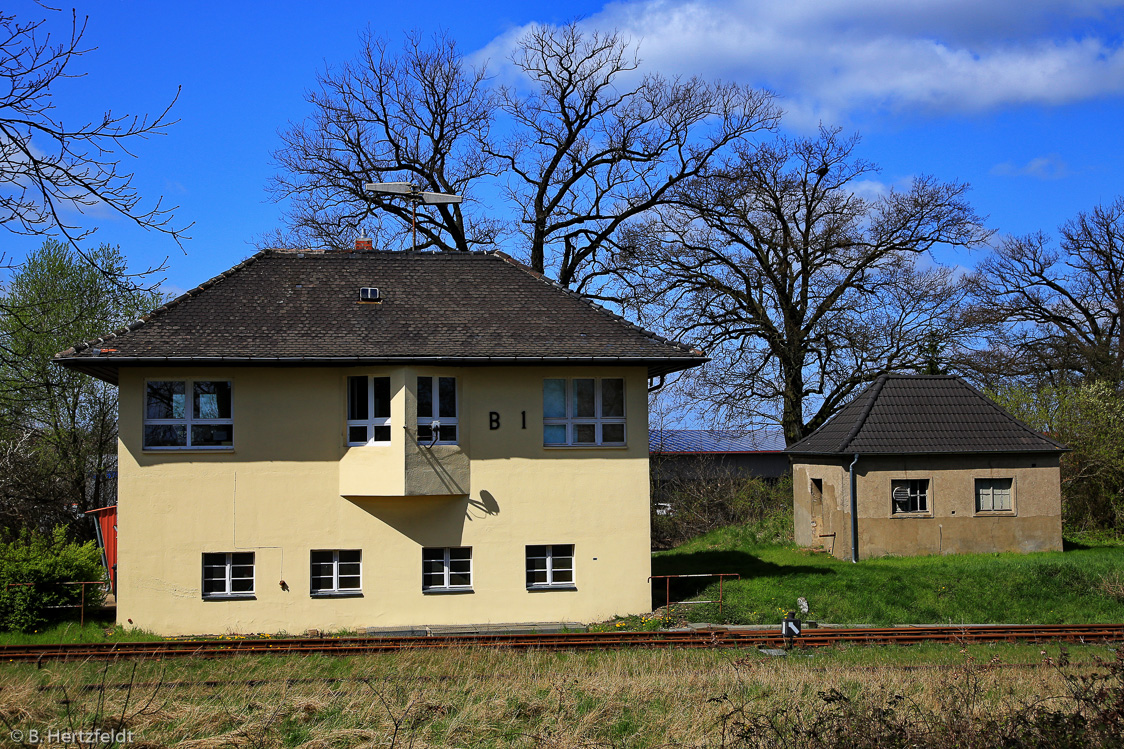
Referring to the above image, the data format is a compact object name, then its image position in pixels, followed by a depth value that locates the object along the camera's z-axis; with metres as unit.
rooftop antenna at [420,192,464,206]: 23.39
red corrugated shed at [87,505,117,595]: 20.71
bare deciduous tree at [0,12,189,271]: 6.71
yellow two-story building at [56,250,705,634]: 16.84
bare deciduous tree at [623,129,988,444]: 34.25
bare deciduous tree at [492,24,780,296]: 31.81
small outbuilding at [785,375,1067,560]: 23.58
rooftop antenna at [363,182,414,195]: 21.97
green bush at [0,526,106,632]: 16.02
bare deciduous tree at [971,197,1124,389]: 37.78
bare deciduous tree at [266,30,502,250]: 31.64
